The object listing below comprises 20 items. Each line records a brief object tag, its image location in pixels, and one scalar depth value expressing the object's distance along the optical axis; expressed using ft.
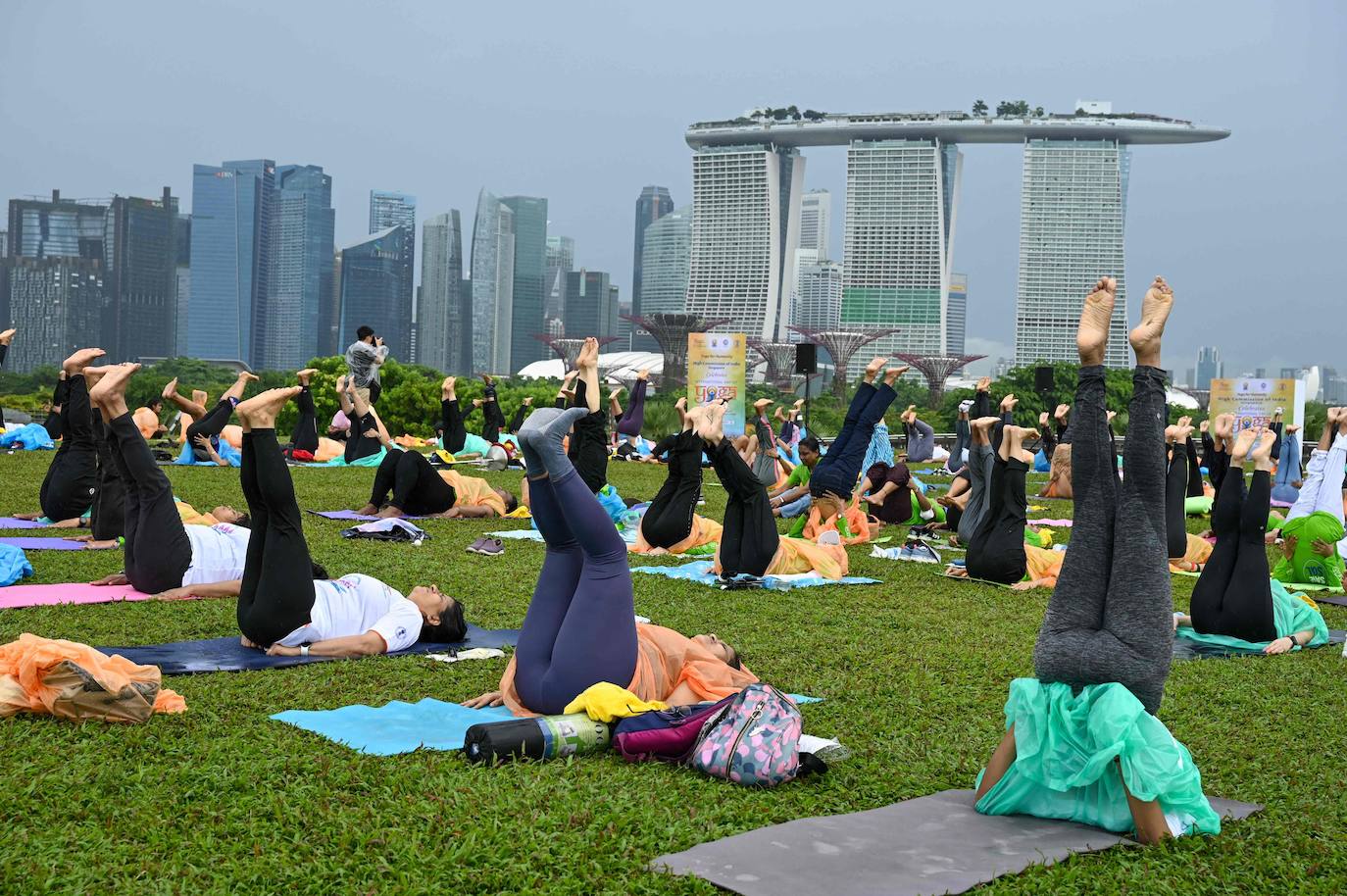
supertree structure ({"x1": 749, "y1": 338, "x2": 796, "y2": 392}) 264.52
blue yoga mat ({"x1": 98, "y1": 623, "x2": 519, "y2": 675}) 17.99
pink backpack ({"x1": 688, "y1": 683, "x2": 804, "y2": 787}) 13.17
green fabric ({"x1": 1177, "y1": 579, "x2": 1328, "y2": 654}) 22.93
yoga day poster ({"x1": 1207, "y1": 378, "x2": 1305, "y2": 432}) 76.64
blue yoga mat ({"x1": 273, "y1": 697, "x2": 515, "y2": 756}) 14.23
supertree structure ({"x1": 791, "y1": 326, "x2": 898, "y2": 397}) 252.21
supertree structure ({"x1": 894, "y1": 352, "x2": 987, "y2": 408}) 249.34
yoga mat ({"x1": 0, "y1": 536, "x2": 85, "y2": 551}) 29.96
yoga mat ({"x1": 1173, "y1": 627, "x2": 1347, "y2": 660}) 21.76
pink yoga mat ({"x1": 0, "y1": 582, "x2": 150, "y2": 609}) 22.75
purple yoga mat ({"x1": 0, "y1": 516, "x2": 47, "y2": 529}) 34.06
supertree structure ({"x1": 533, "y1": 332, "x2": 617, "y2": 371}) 233.96
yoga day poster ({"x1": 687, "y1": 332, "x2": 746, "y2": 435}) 76.02
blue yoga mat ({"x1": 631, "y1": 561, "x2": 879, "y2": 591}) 29.22
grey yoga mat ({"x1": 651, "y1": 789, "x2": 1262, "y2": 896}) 10.44
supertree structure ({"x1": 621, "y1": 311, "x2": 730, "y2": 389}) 218.59
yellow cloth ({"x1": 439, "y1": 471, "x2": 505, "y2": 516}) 41.45
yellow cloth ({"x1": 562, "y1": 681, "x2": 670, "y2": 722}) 14.42
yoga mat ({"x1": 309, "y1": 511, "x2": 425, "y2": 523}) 39.37
